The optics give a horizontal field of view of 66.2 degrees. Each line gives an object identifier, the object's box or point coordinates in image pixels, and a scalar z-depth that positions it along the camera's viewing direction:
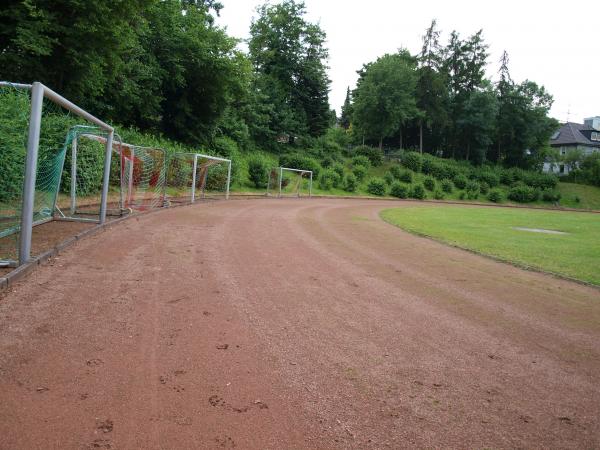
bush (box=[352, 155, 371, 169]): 51.71
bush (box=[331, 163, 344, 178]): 44.98
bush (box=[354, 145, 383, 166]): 55.84
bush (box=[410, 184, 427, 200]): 46.91
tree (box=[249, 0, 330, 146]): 54.41
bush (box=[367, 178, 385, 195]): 44.91
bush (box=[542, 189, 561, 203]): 54.84
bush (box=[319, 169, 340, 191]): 41.16
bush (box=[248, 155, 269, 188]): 31.92
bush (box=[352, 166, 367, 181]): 47.16
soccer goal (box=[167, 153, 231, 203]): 19.84
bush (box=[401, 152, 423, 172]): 55.62
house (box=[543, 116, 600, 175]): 81.06
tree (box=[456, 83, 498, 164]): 64.25
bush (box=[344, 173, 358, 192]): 42.62
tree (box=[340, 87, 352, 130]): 87.60
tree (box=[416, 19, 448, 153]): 64.94
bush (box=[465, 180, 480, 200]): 51.81
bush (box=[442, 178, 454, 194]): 51.75
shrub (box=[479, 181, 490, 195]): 55.06
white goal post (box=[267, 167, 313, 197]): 31.68
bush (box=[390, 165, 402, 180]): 51.16
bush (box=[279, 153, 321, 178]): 42.59
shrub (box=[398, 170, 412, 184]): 50.67
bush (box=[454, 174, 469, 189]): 54.88
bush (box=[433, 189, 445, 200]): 48.97
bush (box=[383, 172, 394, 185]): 48.16
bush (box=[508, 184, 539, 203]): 54.34
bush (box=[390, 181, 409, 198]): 45.88
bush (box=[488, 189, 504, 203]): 52.47
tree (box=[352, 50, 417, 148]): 57.47
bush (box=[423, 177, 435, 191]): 50.66
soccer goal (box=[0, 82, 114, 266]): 6.12
